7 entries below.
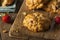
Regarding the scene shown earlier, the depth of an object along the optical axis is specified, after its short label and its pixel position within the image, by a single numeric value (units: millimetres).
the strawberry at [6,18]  1172
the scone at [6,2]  1258
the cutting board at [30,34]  994
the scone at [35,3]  1149
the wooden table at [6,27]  1095
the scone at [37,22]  1013
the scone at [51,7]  1158
